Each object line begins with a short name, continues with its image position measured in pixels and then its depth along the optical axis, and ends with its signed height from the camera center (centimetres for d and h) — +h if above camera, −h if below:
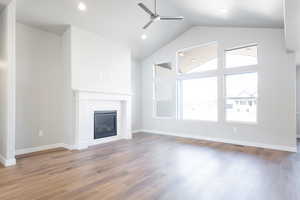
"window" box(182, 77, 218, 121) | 420 +6
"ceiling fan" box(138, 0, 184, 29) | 271 +165
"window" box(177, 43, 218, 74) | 420 +135
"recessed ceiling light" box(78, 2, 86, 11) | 296 +208
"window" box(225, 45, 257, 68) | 366 +122
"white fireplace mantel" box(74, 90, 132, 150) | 334 -30
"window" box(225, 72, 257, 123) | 365 +10
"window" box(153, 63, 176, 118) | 489 +39
